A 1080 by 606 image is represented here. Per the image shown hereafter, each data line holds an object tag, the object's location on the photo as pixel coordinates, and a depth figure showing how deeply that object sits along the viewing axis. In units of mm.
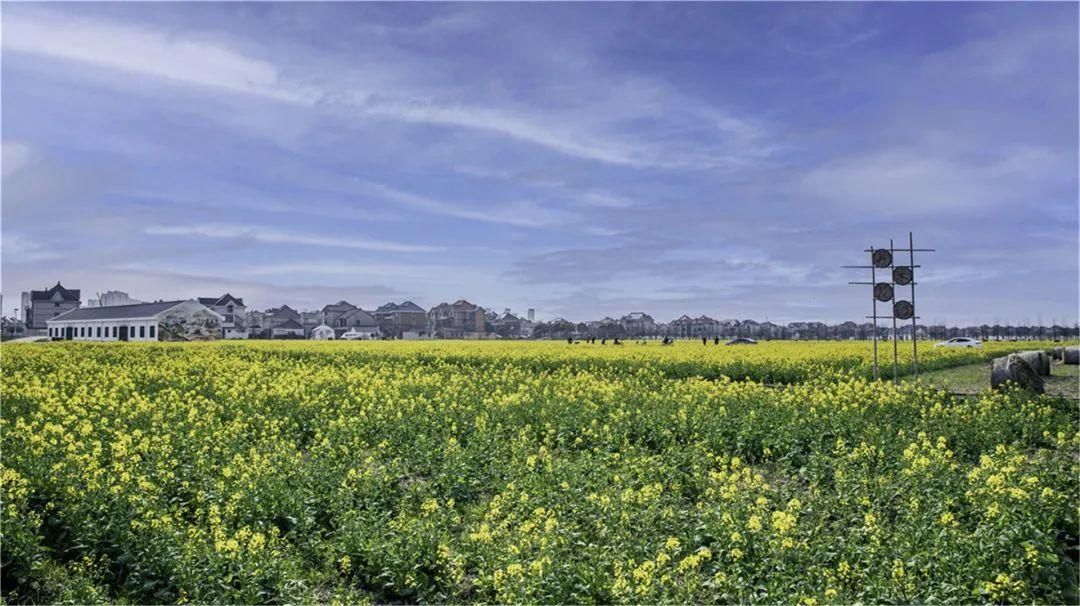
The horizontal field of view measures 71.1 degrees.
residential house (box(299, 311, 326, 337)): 133762
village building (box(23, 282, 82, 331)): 109125
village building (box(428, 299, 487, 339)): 135750
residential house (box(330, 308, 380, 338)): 125062
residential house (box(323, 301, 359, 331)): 138375
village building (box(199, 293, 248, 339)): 105319
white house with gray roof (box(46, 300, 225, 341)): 69438
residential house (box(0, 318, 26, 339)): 101125
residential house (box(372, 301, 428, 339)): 136250
